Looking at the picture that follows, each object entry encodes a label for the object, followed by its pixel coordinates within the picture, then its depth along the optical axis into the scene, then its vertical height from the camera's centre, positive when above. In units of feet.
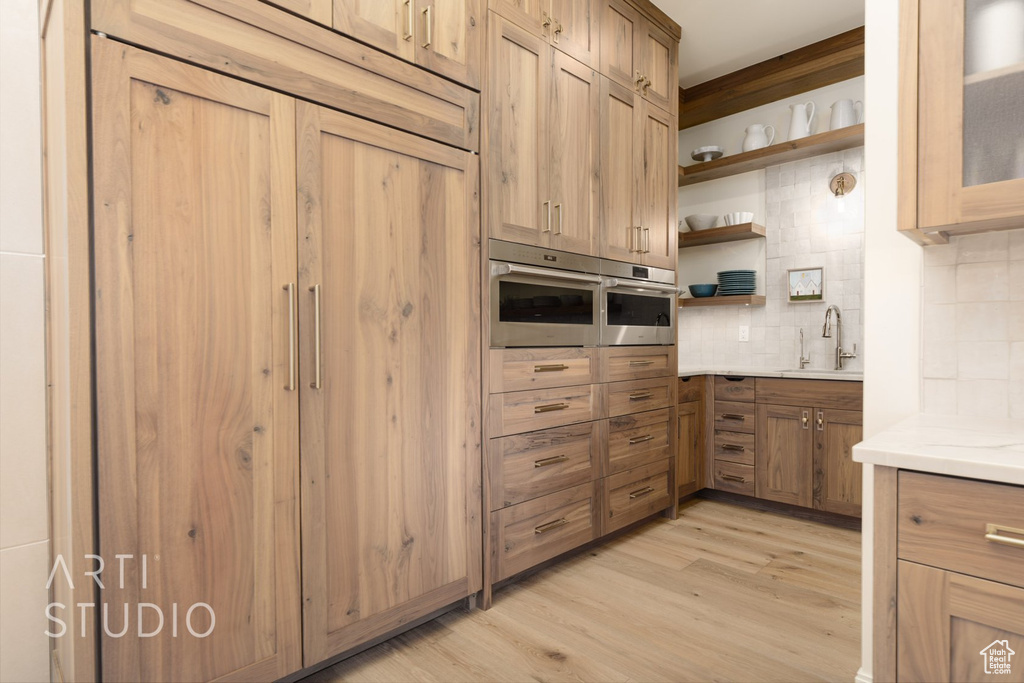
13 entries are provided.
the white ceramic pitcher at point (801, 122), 11.30 +4.58
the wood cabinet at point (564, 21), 7.30 +4.63
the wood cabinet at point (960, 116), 3.66 +1.55
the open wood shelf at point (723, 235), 11.74 +2.30
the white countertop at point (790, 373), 9.87 -0.77
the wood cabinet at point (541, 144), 7.02 +2.76
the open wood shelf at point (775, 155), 10.59 +3.93
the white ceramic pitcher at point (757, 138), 11.90 +4.47
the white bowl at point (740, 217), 11.96 +2.67
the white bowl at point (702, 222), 12.50 +2.68
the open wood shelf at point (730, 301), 12.01 +0.79
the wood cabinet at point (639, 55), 8.92 +5.07
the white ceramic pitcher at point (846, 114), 10.73 +4.50
